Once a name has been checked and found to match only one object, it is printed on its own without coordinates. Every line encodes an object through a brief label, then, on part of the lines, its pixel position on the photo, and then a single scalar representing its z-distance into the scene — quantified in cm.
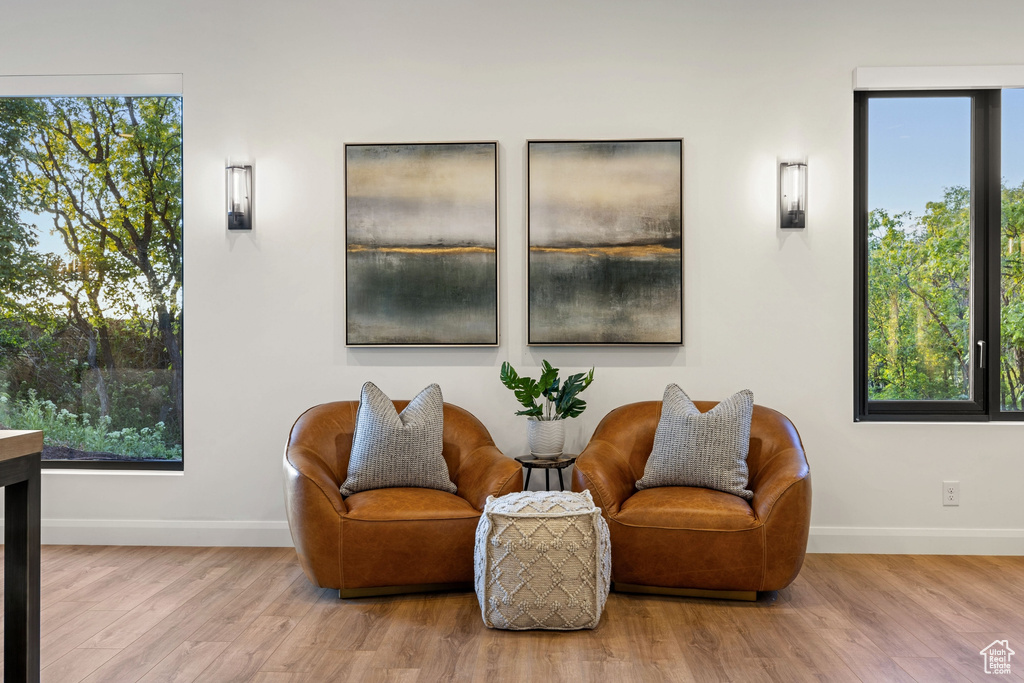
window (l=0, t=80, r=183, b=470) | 387
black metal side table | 325
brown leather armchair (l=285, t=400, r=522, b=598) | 282
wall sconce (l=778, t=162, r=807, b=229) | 355
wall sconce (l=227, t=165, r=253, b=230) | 366
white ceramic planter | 333
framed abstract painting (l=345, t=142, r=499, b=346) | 365
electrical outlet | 356
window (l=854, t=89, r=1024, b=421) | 363
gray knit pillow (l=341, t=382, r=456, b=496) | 310
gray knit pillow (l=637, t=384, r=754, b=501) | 306
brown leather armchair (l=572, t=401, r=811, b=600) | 278
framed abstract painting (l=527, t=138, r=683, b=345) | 361
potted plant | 333
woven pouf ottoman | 254
